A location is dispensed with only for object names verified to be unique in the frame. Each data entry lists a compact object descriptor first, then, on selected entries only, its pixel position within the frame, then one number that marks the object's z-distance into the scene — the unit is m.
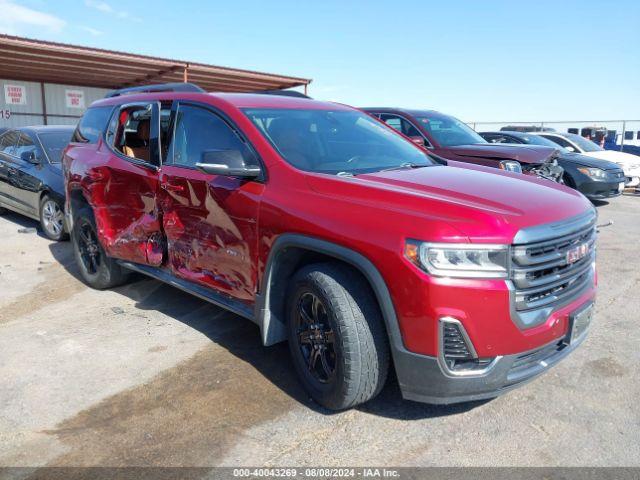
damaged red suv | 2.59
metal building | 16.27
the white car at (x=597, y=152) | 12.89
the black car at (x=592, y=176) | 10.48
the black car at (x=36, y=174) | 7.61
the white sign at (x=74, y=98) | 21.55
